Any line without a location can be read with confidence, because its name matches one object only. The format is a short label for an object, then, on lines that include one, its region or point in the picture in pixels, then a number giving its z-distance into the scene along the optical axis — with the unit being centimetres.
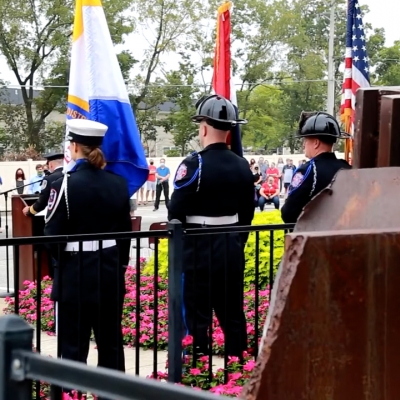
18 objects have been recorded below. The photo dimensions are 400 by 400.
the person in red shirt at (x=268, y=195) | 3925
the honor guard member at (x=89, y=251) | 690
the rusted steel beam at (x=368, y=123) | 448
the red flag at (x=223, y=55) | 1279
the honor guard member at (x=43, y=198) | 1333
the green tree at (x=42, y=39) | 6305
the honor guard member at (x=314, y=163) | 899
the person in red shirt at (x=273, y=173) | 4683
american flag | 1633
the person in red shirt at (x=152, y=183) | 4913
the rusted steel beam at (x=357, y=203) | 367
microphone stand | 1467
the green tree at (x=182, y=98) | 7288
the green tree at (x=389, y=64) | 9951
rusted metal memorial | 322
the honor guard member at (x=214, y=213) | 794
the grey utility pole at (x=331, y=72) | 5775
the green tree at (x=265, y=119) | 8437
